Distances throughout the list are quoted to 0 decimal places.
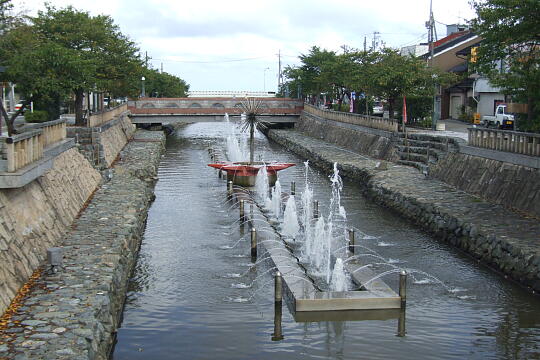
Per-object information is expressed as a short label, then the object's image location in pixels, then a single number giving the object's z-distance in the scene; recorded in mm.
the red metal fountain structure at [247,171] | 34719
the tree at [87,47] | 38188
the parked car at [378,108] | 80719
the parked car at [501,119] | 47344
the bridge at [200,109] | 74688
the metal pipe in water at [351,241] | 21031
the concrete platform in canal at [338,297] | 15398
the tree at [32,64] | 31250
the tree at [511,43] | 21484
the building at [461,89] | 57688
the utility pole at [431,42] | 49594
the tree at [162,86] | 108994
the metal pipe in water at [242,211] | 25909
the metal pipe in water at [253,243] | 20500
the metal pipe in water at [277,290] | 15148
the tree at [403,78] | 46156
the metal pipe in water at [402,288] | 15323
